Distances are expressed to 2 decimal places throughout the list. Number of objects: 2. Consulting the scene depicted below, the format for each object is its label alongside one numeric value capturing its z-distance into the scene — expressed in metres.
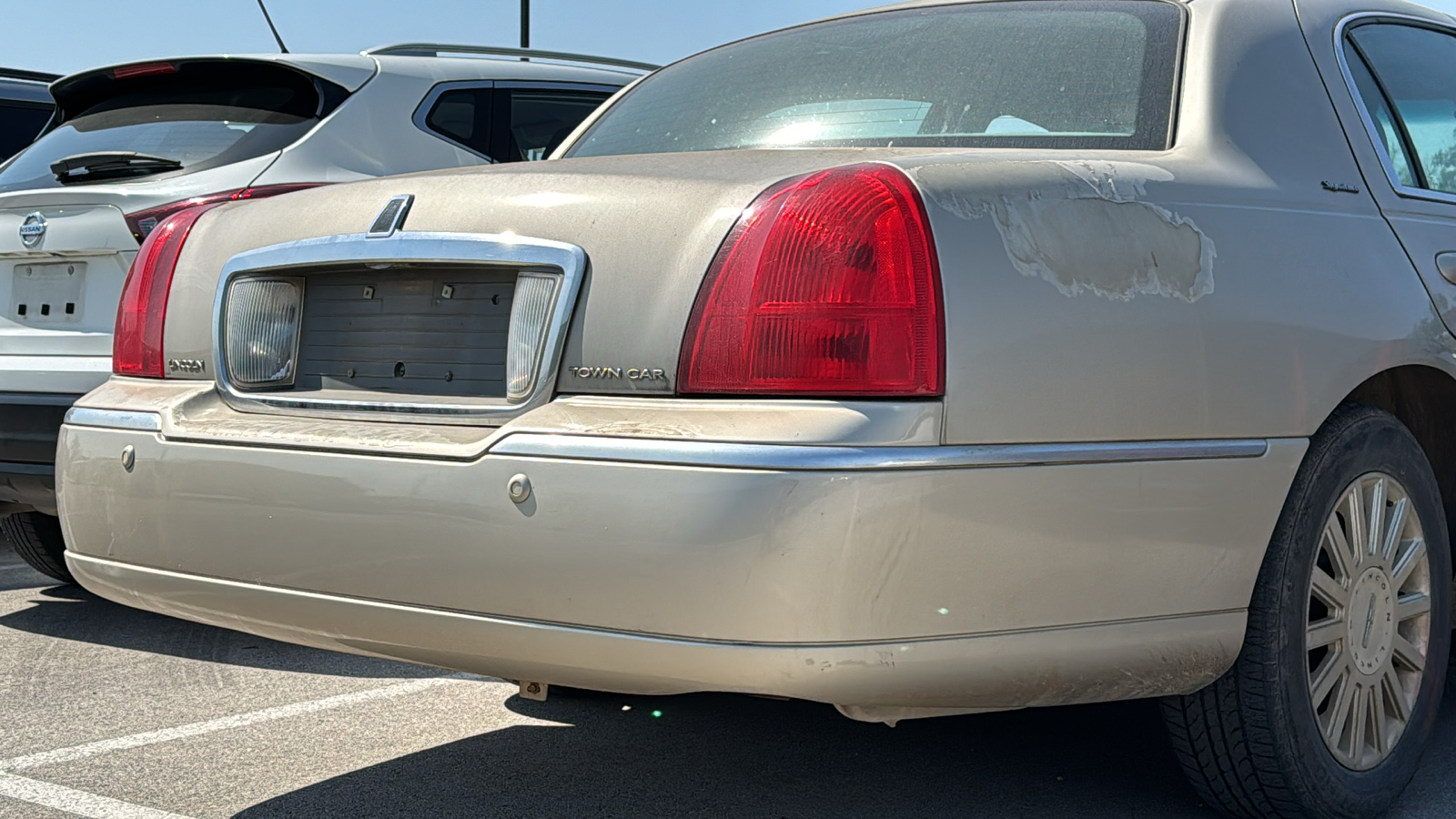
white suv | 4.53
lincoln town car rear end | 2.29
